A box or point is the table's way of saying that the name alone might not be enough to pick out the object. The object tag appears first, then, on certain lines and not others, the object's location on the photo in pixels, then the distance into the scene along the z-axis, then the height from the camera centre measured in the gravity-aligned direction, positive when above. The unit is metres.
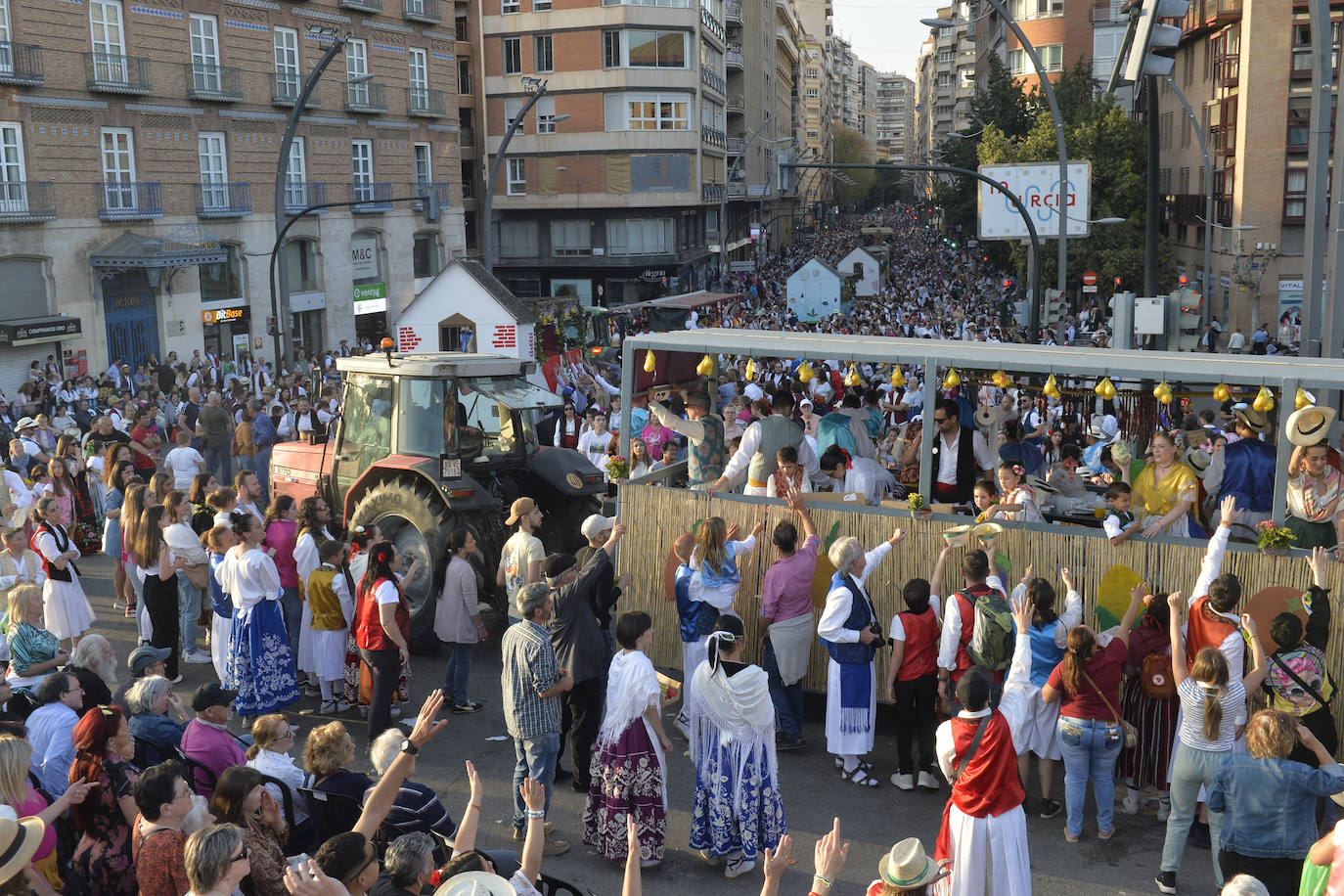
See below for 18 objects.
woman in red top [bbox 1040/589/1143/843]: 7.11 -2.53
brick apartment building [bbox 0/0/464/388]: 27.98 +3.52
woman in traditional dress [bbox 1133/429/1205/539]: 8.47 -1.50
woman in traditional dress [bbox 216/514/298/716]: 8.97 -2.45
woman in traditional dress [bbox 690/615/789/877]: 6.70 -2.66
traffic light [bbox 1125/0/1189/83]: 10.24 +2.02
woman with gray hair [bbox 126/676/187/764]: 6.36 -2.19
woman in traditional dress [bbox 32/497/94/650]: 9.96 -2.27
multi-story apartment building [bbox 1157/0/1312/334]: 35.66 +3.75
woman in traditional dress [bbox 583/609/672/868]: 6.78 -2.59
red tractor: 10.58 -1.55
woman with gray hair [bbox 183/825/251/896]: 4.36 -2.00
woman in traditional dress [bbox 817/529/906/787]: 7.92 -2.44
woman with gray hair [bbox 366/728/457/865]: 5.58 -2.36
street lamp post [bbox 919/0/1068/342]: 19.52 +1.65
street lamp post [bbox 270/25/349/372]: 23.69 +1.91
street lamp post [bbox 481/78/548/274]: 29.75 +2.96
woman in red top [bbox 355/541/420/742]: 8.42 -2.32
